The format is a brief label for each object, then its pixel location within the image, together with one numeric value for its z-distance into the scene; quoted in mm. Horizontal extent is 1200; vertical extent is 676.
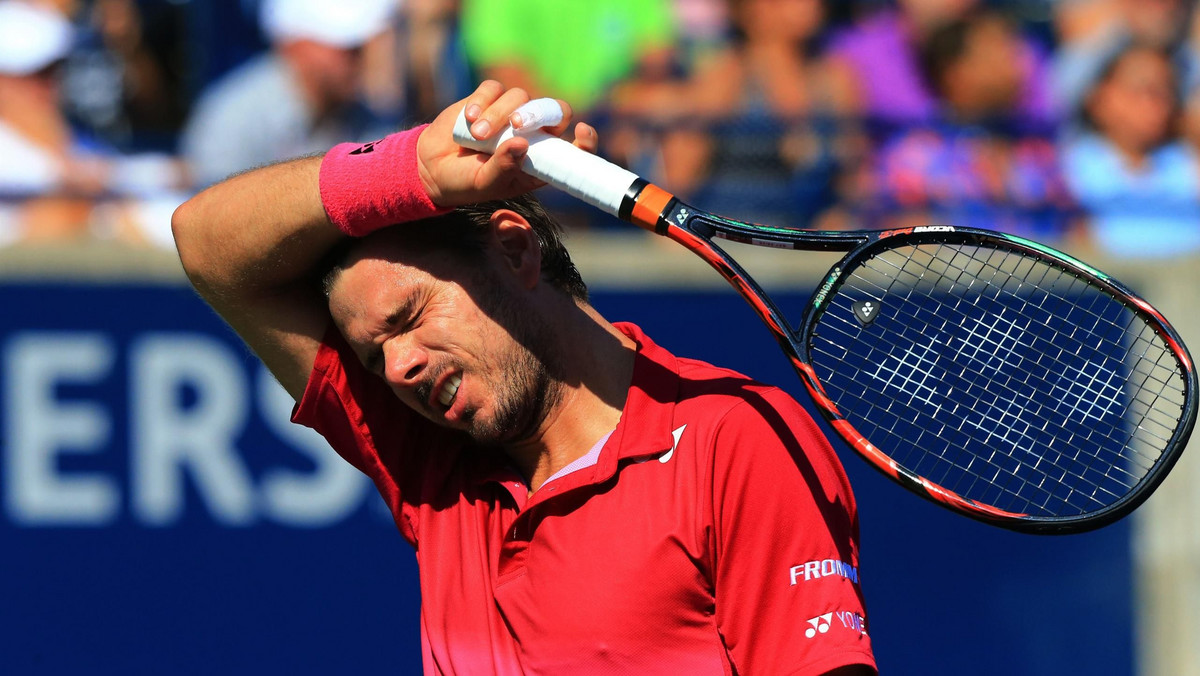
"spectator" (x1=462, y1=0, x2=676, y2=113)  12328
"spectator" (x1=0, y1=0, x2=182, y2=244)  11695
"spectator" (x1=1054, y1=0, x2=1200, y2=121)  13656
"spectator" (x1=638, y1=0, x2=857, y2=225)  12750
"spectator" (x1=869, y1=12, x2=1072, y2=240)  12969
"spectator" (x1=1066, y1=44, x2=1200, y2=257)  13328
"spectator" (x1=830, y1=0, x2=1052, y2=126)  13180
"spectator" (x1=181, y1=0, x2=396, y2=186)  11937
